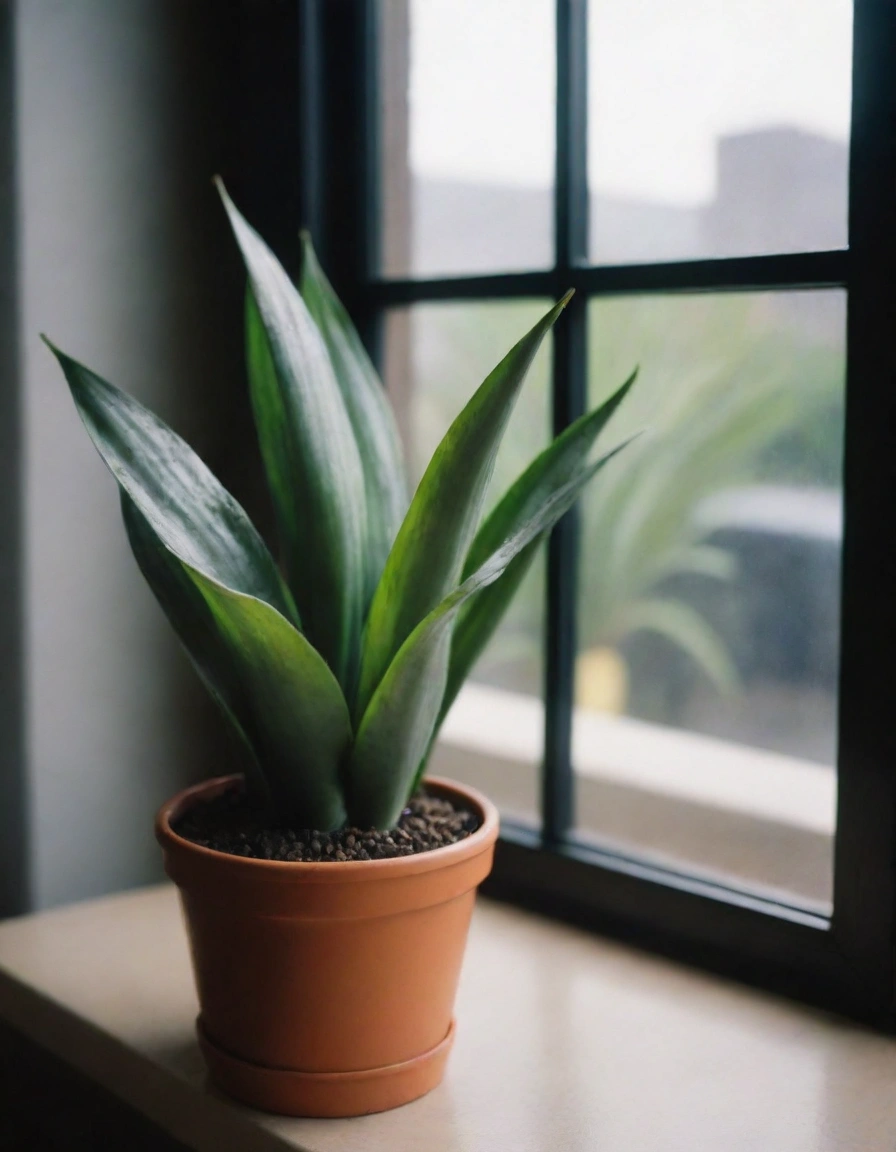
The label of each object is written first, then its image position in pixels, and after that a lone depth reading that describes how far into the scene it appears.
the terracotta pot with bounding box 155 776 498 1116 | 0.69
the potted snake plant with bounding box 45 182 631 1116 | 0.68
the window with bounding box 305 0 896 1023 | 0.82
